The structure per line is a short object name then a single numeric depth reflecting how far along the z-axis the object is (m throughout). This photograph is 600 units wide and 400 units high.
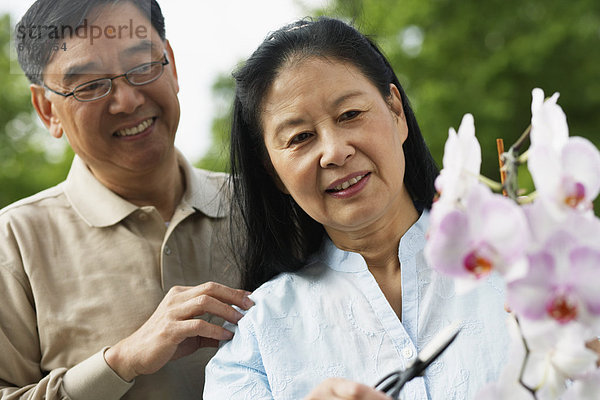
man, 2.15
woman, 1.64
